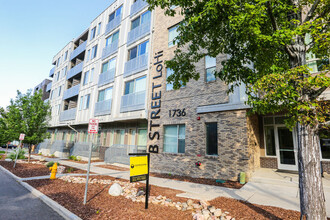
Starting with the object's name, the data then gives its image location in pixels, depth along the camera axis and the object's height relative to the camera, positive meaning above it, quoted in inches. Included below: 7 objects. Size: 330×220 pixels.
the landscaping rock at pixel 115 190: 265.3 -77.8
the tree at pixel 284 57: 142.3 +93.8
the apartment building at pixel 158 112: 376.5 +88.0
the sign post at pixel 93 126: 249.8 +18.3
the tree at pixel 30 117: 625.0 +71.6
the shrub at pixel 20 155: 690.9 -82.0
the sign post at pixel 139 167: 210.1 -32.7
